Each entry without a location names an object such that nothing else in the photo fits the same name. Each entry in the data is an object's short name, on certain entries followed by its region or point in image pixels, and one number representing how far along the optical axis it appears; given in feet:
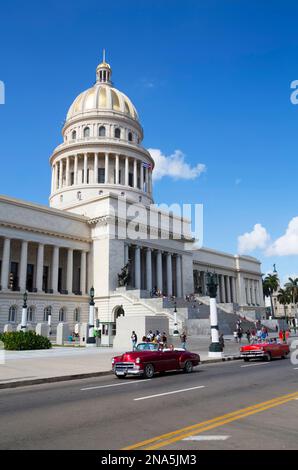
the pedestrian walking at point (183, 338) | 97.73
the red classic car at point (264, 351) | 77.46
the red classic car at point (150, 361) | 54.65
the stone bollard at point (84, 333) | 133.29
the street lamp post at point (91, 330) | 123.34
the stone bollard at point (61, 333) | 133.80
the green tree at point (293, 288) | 401.29
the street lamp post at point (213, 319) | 88.74
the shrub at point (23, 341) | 101.86
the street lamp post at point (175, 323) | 153.81
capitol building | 174.09
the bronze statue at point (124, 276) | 190.08
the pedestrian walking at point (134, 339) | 98.79
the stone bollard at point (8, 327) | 141.13
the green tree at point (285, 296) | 414.82
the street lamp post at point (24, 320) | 135.54
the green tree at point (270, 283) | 407.85
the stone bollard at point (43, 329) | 136.05
